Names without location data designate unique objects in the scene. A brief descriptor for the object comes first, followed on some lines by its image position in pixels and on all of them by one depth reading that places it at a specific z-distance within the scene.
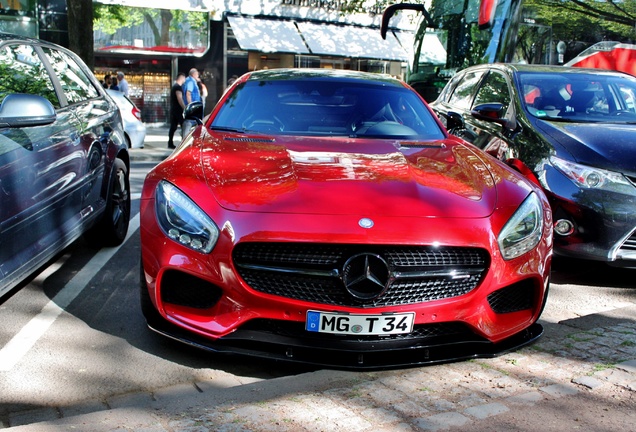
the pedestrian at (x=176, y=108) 16.73
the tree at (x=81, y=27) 15.21
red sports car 3.58
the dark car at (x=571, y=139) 5.46
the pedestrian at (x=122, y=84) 20.31
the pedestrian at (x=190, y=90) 16.40
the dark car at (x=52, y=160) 4.19
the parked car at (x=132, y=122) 13.38
